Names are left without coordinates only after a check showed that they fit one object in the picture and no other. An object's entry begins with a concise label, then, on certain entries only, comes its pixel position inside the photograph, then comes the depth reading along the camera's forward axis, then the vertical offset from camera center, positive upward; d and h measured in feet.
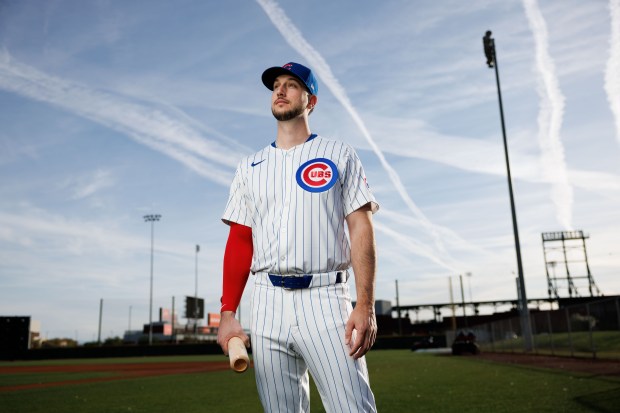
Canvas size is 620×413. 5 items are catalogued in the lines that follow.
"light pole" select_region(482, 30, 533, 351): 71.64 +14.01
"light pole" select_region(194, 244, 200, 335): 233.68 +13.01
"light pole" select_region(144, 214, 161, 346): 183.52 +33.14
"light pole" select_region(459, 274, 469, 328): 242.78 +10.84
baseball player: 7.11 +0.96
